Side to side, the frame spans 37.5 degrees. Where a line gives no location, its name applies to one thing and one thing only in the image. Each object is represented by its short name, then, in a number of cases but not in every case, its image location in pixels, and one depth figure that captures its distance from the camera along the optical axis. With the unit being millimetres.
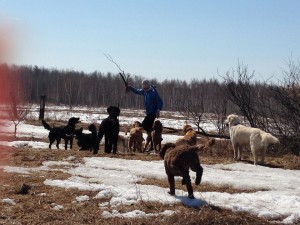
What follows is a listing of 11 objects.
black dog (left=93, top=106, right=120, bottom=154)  13875
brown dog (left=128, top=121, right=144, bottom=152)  16578
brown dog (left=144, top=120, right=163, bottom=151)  15271
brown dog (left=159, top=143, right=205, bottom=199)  7094
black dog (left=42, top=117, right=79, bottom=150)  16422
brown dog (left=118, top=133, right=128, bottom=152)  17856
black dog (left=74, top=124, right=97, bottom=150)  16125
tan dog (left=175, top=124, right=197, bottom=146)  12447
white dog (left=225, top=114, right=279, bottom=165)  12141
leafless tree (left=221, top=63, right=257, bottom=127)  18797
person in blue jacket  13938
